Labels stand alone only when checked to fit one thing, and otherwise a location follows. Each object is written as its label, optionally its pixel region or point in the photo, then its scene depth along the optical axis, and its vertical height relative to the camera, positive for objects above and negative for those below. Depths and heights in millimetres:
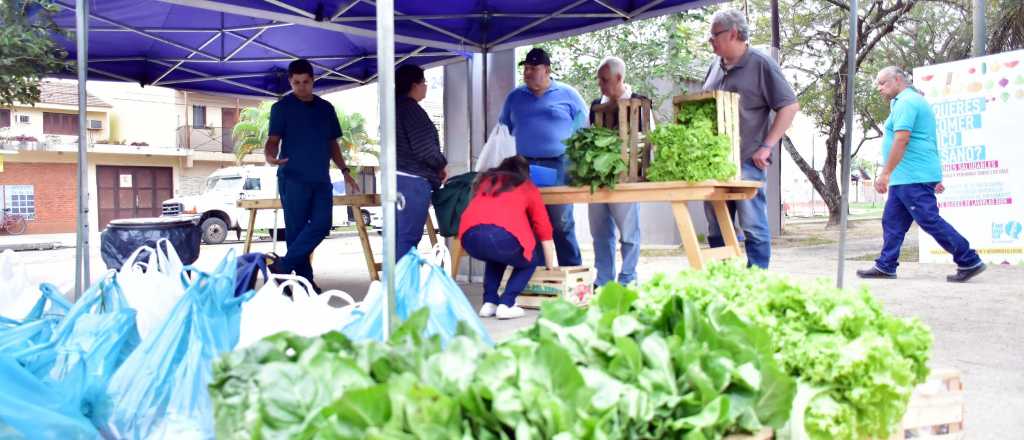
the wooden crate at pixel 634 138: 4945 +469
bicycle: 29545 -31
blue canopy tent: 7090 +1806
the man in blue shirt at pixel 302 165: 6559 +439
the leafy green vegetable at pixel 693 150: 4488 +358
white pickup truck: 22062 +567
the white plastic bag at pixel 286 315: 2863 -340
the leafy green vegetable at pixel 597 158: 4848 +347
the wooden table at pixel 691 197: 4539 +101
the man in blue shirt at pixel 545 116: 6332 +788
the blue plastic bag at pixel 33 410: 2072 -496
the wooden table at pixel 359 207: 6986 +123
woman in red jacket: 5320 -37
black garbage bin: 7000 -124
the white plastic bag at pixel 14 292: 3250 -281
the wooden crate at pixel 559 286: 6043 -527
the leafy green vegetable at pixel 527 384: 1426 -319
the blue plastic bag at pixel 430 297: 2828 -280
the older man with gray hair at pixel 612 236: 6379 -164
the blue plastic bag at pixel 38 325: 2501 -338
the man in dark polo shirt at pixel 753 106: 4961 +668
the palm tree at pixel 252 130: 33031 +3722
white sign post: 8625 +663
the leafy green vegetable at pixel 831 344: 1929 -327
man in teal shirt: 7078 +361
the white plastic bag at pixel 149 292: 3051 -268
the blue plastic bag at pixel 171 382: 2422 -487
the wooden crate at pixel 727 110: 4648 +599
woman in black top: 6191 +507
